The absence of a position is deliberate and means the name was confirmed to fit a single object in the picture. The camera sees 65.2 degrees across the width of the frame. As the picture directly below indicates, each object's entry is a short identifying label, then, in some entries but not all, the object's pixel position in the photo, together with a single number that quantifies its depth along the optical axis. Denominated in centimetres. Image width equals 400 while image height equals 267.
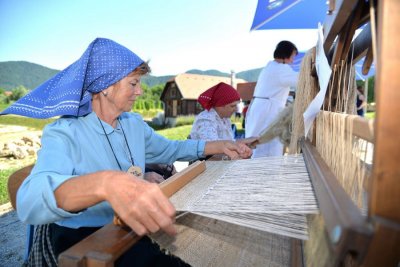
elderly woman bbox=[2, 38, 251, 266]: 77
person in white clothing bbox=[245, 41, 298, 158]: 347
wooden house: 3709
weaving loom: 44
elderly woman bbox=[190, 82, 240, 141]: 306
